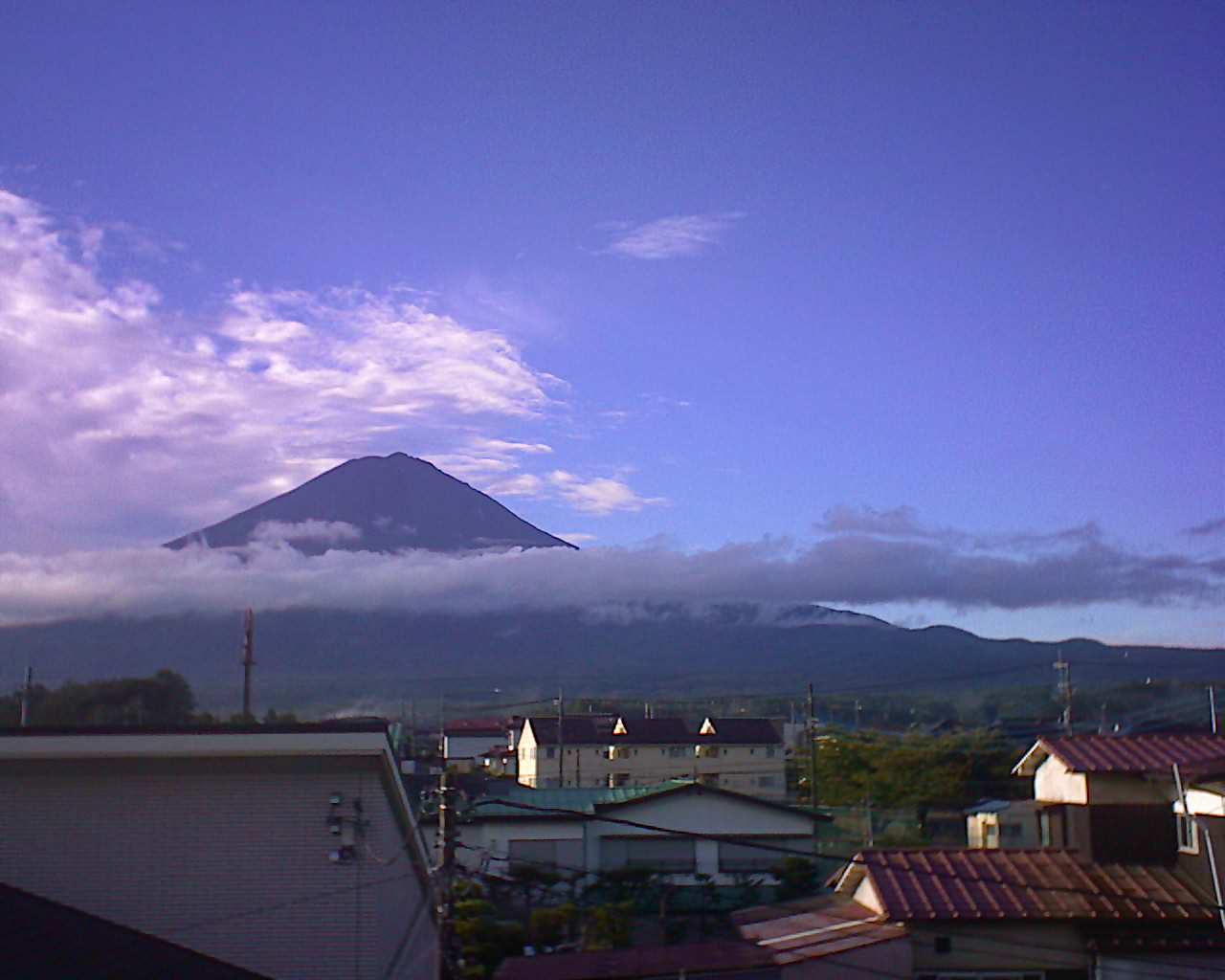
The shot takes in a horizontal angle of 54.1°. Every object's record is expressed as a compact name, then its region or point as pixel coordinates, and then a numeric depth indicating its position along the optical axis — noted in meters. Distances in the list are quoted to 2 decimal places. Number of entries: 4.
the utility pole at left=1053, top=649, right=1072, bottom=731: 35.34
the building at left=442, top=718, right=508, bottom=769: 58.13
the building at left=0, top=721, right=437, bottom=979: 9.95
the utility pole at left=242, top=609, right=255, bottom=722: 27.99
